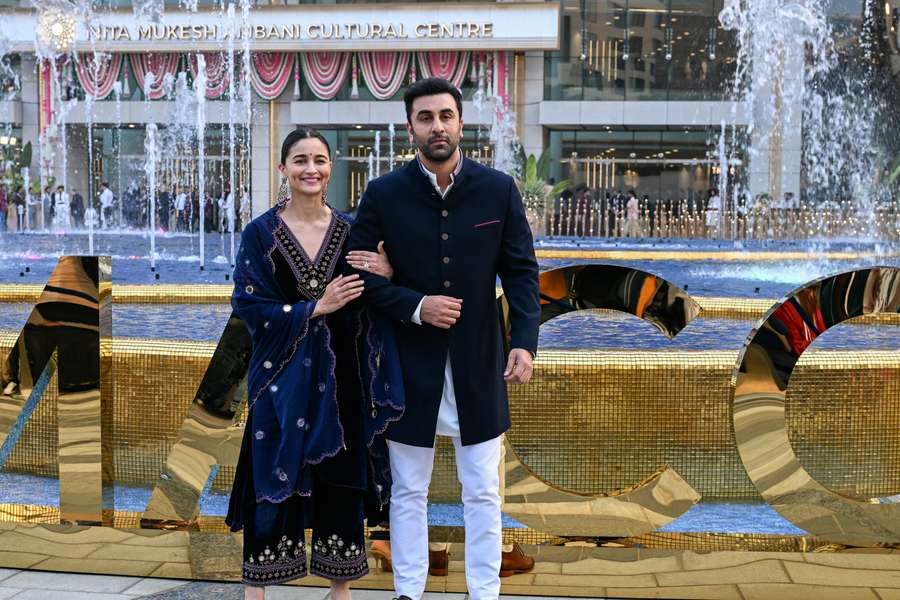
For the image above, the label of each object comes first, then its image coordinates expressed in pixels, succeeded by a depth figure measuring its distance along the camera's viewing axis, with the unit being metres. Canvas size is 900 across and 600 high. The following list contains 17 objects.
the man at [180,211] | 30.12
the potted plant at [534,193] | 26.92
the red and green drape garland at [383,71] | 29.83
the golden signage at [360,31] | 29.42
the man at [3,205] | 29.74
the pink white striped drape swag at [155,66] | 30.34
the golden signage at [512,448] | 3.70
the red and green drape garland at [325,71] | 30.23
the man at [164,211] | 31.02
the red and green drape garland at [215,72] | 30.48
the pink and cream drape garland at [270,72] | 30.28
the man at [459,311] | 3.11
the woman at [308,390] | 3.12
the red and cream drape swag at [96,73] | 30.48
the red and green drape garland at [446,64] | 29.77
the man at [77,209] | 31.62
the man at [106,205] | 31.30
